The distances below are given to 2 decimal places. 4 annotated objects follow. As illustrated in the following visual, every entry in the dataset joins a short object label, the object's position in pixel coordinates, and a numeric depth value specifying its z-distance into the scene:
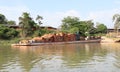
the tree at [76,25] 34.85
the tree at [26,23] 30.28
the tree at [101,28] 38.28
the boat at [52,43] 24.51
